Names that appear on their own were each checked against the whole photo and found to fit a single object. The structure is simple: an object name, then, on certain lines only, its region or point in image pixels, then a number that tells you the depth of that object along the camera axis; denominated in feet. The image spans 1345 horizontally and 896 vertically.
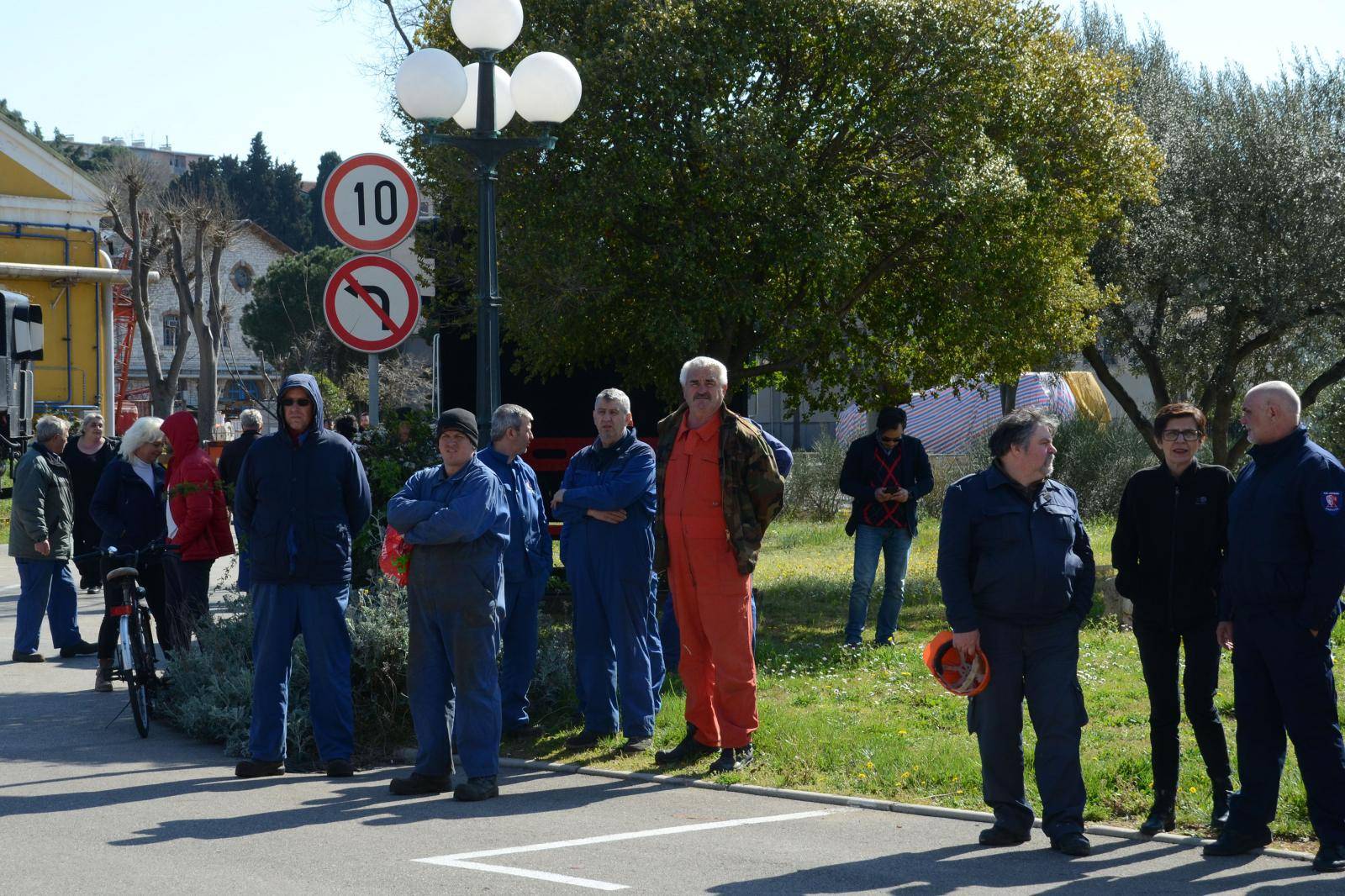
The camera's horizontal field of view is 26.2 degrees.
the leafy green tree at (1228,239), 116.40
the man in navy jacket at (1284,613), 37.28
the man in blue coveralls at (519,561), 54.41
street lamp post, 57.44
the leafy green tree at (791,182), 80.96
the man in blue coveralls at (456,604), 45.66
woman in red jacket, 63.85
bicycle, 55.73
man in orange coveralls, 49.24
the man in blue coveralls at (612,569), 52.95
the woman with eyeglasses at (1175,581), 40.89
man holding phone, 74.00
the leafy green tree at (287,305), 369.49
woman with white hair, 64.91
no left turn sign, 59.87
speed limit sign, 60.82
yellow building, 169.50
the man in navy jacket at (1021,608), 39.27
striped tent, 208.37
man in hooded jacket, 49.69
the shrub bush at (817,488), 168.39
